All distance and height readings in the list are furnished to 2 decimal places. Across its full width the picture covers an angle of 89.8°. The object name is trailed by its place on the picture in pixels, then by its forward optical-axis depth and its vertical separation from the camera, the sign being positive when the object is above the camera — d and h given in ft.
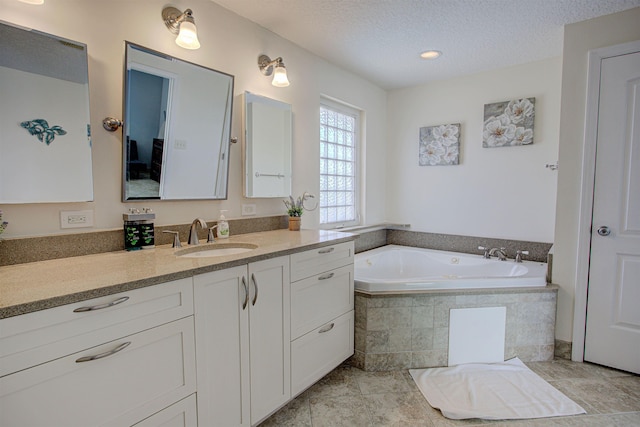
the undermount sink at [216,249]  5.82 -1.09
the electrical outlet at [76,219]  4.76 -0.43
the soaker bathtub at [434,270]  7.54 -2.18
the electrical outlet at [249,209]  7.44 -0.40
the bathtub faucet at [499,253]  9.93 -1.86
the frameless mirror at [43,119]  4.14 +0.98
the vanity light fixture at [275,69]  7.36 +2.89
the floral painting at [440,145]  11.14 +1.74
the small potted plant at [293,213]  7.99 -0.52
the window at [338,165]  10.21 +0.95
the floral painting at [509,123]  9.71 +2.23
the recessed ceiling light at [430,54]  8.92 +3.93
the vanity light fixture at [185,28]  5.43 +2.77
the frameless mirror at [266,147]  7.33 +1.10
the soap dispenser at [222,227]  6.56 -0.72
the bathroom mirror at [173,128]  5.39 +1.18
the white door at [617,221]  7.09 -0.59
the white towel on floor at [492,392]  5.94 -4.02
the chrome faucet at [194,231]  5.96 -0.75
